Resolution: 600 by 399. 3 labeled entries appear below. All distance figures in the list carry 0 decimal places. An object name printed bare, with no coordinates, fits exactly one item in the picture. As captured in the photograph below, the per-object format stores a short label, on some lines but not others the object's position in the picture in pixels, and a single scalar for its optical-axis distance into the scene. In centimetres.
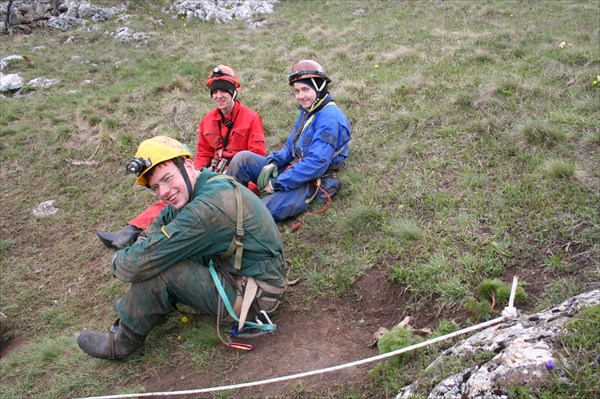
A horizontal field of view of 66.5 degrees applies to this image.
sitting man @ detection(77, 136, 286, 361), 374
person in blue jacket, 565
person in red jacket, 632
